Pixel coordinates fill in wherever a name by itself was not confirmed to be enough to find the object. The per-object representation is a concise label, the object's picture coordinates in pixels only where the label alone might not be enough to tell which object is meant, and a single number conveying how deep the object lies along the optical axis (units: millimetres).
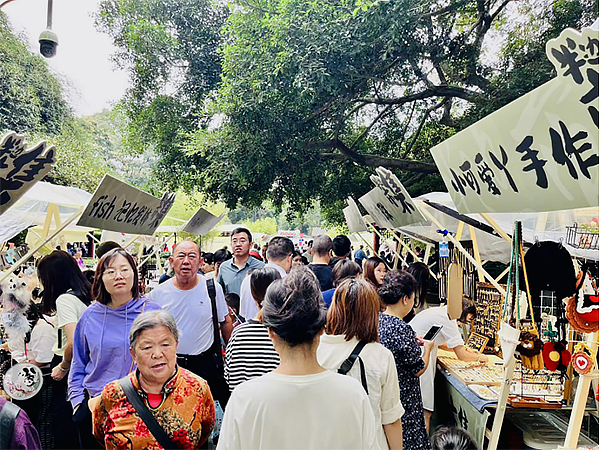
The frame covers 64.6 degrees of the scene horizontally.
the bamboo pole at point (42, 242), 3979
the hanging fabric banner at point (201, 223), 8950
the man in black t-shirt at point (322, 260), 5164
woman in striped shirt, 2623
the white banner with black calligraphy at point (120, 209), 4113
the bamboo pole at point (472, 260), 3742
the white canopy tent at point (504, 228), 4645
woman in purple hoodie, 2902
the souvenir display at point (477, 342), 4724
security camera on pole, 6914
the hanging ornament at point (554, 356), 3184
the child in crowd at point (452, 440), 2619
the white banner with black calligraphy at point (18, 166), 2926
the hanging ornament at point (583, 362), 2490
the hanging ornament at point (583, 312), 2611
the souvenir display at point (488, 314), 4613
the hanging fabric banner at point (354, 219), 8423
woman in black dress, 2770
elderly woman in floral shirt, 2246
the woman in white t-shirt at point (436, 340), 3975
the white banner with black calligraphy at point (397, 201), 4797
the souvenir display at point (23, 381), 3559
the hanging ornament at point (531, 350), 3158
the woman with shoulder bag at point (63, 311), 3402
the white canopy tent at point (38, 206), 6082
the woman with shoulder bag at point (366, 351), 2391
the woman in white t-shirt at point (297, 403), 1662
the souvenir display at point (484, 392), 3526
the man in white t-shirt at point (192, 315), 3898
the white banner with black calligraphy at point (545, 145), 1864
